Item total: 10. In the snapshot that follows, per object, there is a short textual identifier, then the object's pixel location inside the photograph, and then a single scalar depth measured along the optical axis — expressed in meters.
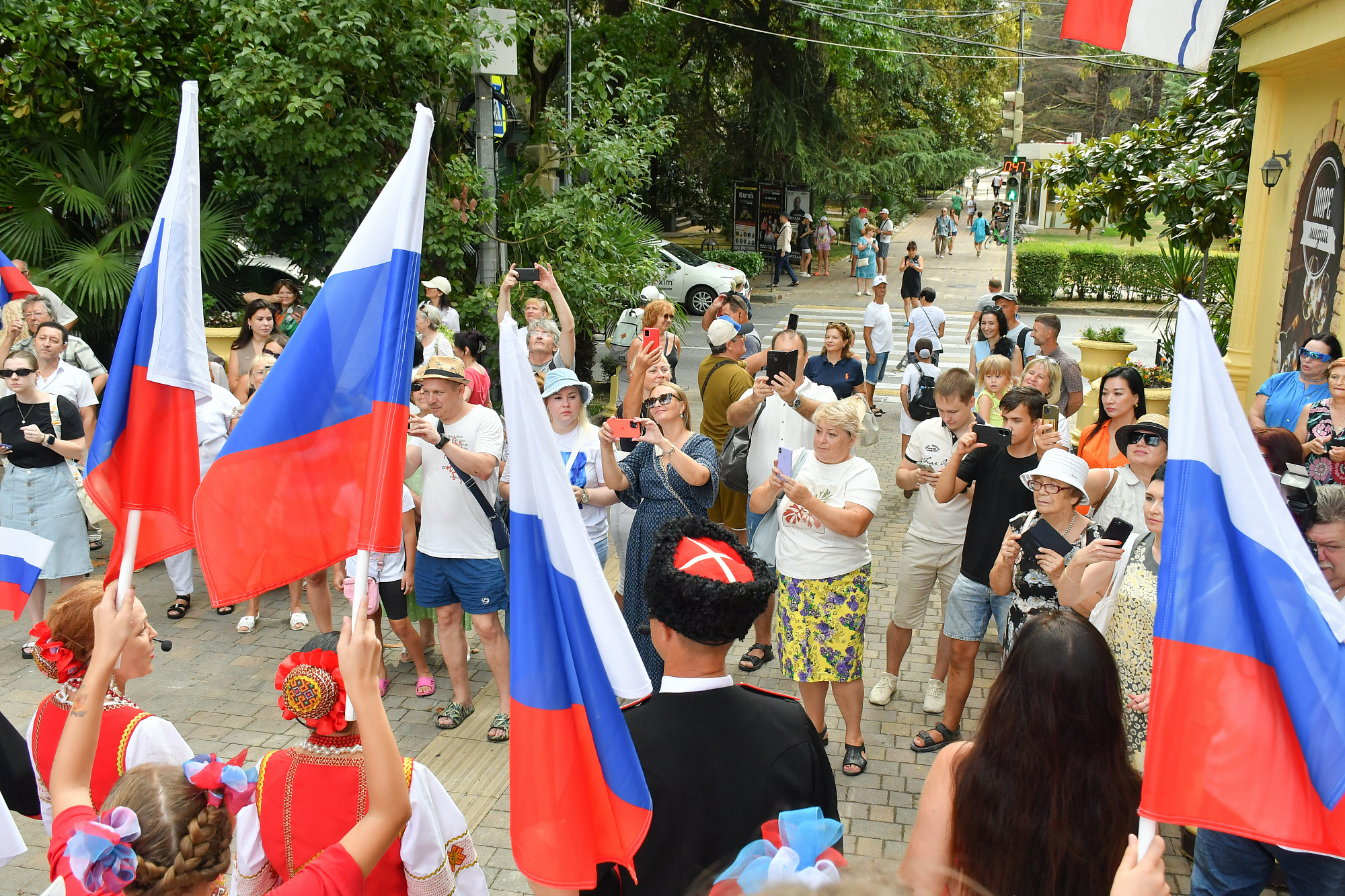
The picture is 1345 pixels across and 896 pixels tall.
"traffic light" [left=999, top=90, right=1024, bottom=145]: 21.92
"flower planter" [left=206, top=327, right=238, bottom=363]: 9.96
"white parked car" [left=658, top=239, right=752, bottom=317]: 22.58
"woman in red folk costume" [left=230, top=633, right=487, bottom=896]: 2.71
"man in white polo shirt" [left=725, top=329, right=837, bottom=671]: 6.36
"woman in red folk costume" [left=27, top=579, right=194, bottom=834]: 3.02
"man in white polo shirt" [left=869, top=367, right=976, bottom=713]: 5.78
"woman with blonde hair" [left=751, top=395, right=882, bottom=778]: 5.19
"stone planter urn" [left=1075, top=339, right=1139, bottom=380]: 11.91
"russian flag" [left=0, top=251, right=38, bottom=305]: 4.57
